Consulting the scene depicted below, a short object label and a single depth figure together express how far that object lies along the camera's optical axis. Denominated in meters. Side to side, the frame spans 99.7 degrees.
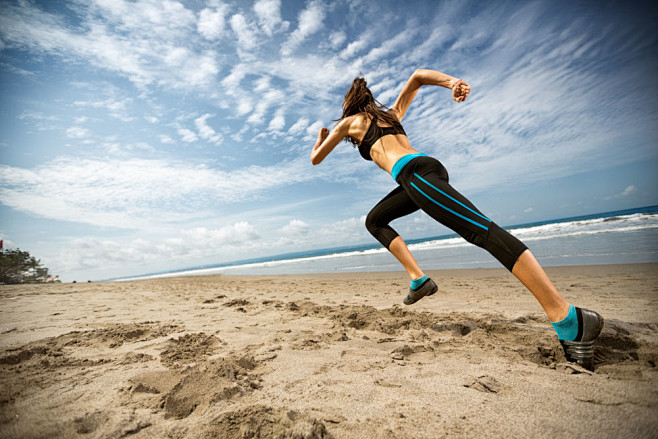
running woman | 1.67
